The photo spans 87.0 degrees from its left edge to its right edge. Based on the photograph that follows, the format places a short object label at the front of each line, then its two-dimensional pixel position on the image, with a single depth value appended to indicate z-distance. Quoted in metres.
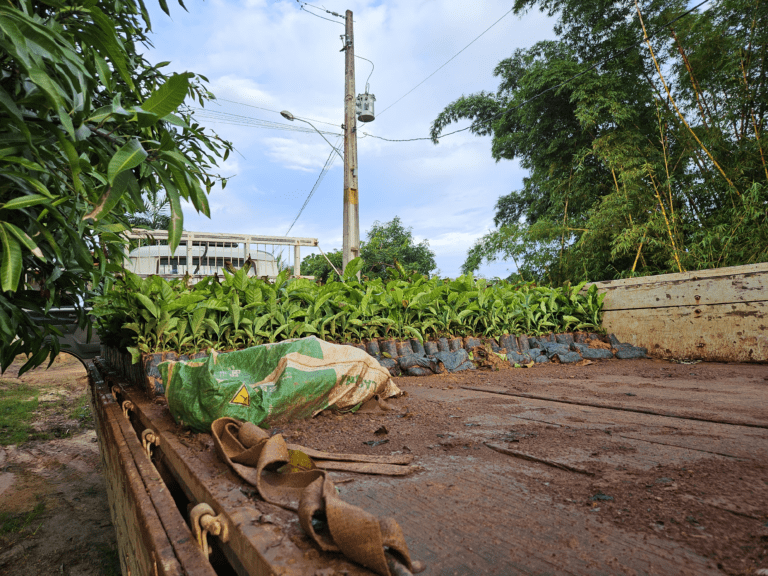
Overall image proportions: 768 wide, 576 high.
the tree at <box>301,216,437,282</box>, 17.48
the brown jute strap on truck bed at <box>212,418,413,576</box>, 0.55
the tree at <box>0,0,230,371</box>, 0.72
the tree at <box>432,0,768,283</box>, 4.62
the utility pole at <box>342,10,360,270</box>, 6.80
